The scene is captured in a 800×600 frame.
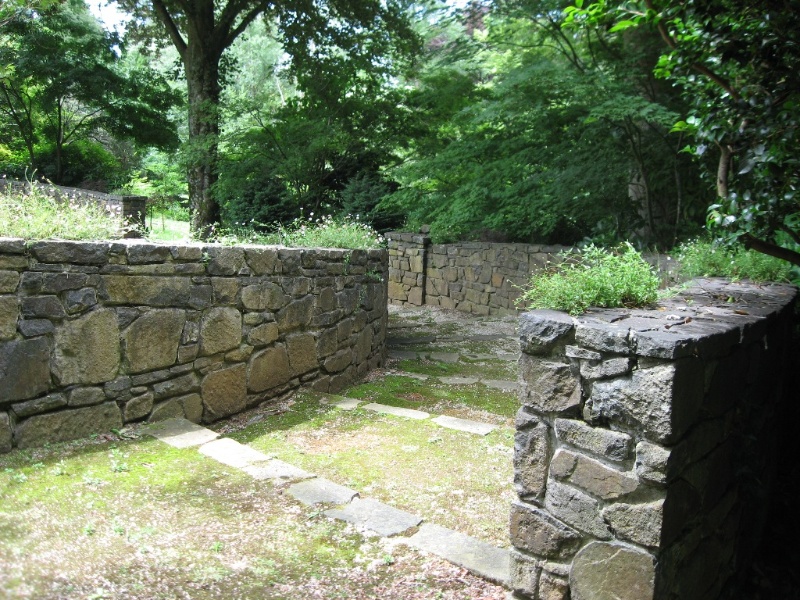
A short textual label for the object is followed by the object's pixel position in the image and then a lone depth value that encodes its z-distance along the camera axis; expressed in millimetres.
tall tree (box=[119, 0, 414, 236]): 10788
